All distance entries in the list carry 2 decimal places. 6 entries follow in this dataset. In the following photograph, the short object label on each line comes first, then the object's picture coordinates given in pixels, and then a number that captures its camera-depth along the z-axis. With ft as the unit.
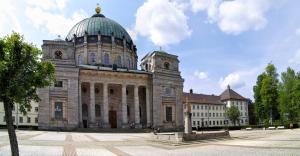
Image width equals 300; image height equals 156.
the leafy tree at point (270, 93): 150.67
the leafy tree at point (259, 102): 160.95
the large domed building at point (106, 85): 127.87
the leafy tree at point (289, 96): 140.66
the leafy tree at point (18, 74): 31.74
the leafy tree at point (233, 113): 230.73
